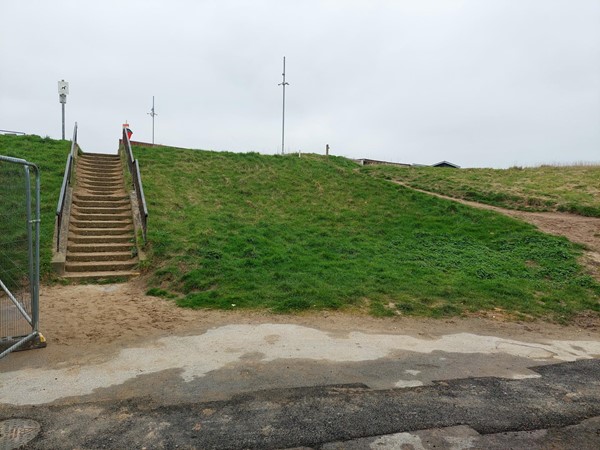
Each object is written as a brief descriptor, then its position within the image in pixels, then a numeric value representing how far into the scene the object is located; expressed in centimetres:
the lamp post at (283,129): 2405
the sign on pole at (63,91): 1838
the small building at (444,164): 3781
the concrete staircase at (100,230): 965
